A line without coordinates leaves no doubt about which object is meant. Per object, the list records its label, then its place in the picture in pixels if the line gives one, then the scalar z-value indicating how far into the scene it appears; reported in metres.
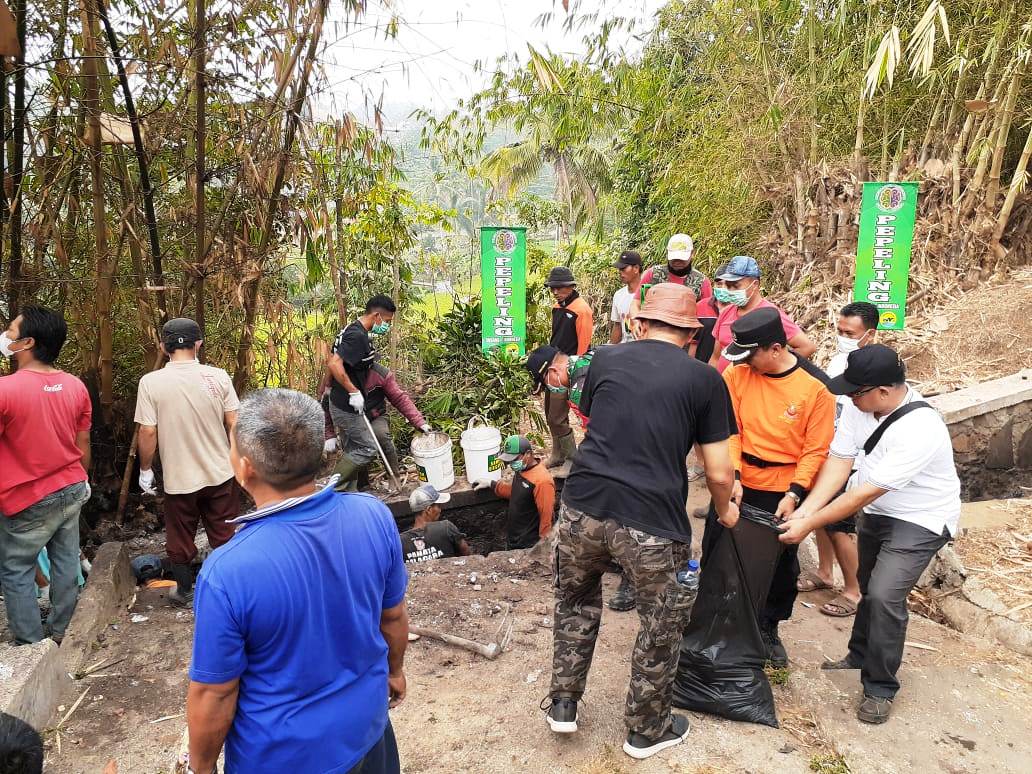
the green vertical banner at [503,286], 7.76
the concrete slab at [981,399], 5.95
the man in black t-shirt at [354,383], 6.24
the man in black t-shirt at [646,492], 2.66
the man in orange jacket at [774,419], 3.20
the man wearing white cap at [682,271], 5.65
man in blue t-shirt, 1.62
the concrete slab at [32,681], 3.00
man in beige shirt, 4.15
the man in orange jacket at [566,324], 6.72
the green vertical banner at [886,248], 6.83
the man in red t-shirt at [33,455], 3.59
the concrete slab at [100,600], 3.76
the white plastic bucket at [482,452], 6.84
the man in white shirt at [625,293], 6.44
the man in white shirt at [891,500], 2.99
